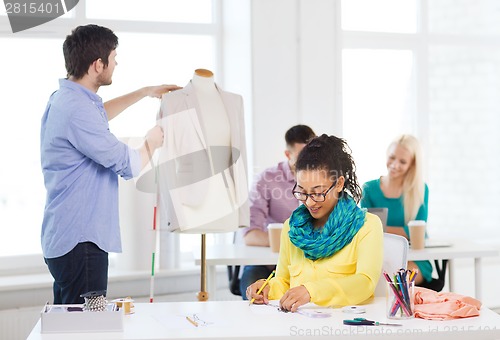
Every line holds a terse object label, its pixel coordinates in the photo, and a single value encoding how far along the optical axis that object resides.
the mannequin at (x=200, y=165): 3.72
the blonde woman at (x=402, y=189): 4.43
